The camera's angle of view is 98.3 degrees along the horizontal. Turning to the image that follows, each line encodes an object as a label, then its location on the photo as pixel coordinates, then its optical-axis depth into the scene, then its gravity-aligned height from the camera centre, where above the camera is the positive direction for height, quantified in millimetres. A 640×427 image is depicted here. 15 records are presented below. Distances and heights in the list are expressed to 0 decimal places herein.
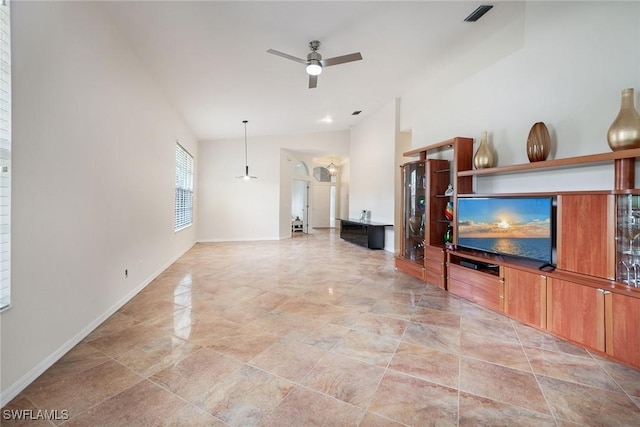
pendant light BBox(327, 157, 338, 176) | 12575 +2091
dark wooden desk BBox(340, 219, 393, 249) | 6996 -489
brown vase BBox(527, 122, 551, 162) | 2844 +757
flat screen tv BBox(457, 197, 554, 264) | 2781 -114
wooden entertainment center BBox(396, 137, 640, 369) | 2125 -545
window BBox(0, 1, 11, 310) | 1638 +326
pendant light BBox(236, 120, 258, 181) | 7715 +1429
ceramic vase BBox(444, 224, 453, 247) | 4039 -314
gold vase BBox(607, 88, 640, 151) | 2141 +707
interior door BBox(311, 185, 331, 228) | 12602 +382
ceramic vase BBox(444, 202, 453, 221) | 4027 +63
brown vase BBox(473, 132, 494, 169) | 3488 +757
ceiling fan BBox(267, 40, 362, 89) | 3316 +1899
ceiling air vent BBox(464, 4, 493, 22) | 3102 +2340
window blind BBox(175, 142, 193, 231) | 6184 +620
